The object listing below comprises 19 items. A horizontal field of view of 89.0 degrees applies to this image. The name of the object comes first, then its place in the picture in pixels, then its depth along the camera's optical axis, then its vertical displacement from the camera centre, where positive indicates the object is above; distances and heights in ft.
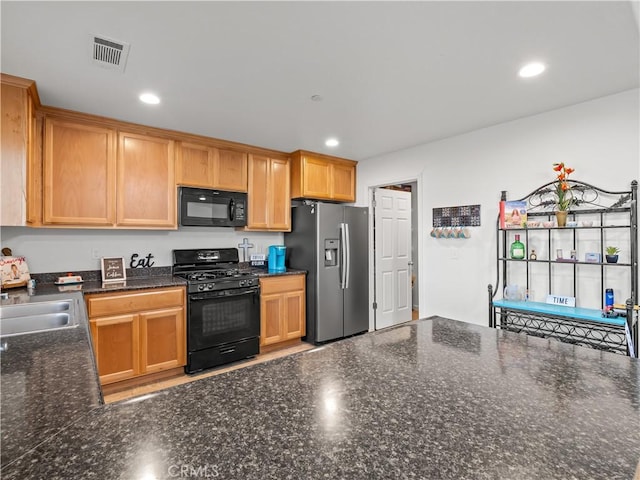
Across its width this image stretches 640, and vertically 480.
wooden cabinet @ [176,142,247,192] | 10.97 +2.67
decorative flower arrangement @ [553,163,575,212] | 8.21 +1.35
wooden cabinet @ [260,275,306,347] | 11.79 -2.50
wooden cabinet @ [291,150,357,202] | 13.20 +2.77
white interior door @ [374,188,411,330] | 14.74 -0.67
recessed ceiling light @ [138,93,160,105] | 7.92 +3.61
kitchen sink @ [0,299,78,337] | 5.72 -1.38
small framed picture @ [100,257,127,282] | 10.09 -0.81
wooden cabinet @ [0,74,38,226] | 7.10 +2.16
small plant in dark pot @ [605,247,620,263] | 7.63 -0.32
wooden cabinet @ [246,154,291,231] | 12.58 +1.92
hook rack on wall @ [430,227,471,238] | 10.71 +0.31
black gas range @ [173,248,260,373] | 9.99 -2.23
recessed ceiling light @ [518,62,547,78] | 6.60 +3.57
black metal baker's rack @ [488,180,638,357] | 7.45 -1.02
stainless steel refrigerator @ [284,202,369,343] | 12.62 -0.86
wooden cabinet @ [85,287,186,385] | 8.64 -2.49
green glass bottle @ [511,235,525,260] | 9.20 -0.25
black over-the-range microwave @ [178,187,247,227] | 10.98 +1.24
